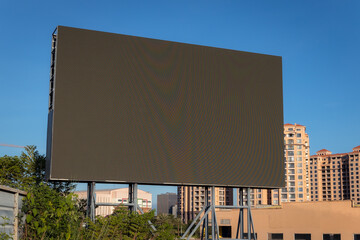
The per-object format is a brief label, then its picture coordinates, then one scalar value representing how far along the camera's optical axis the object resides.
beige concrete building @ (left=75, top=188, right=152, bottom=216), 120.06
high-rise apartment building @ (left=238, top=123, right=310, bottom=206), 101.88
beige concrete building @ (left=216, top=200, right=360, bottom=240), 49.19
